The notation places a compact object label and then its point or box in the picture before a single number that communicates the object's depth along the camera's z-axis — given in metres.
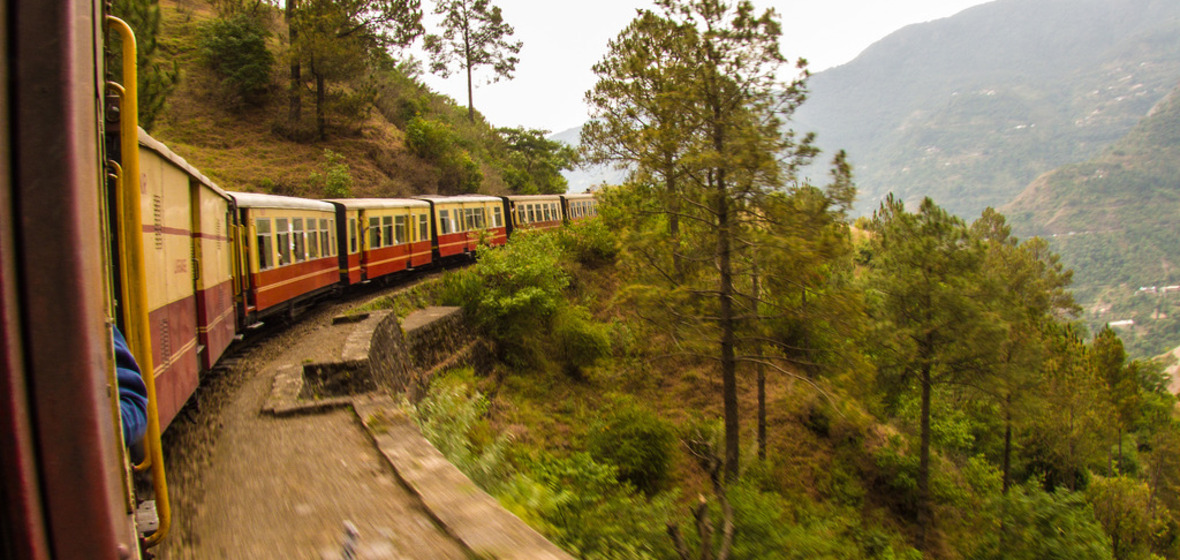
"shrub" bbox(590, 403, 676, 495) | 13.52
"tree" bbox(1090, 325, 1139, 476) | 40.78
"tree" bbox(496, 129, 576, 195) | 42.75
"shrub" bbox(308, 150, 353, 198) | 25.47
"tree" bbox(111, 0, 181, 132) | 15.77
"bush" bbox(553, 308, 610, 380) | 17.94
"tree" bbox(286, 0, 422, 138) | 27.72
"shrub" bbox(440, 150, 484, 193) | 33.91
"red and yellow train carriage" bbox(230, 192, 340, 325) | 9.62
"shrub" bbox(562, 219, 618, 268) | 23.88
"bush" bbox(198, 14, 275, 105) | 30.80
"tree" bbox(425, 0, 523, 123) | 40.81
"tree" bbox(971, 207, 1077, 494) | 18.97
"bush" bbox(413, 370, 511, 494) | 5.46
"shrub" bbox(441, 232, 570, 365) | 16.25
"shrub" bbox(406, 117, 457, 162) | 33.47
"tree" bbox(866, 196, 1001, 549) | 18.08
